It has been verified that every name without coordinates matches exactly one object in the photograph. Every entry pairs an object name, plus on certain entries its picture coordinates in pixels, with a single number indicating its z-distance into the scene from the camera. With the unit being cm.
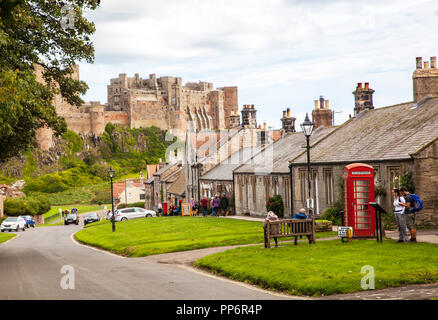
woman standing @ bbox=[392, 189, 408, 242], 1811
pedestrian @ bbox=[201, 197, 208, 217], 4631
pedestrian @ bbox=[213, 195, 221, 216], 4497
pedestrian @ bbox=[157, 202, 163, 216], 6034
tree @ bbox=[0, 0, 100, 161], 2155
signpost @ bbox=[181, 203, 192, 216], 5203
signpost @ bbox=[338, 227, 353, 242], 1930
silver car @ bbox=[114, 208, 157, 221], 5591
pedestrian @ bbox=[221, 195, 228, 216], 4600
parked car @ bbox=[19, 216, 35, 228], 6990
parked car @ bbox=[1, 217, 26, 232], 5771
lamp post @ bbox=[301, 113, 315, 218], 2225
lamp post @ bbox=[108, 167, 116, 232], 3858
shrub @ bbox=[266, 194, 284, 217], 3697
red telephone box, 2017
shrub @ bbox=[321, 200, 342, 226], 2902
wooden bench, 1933
